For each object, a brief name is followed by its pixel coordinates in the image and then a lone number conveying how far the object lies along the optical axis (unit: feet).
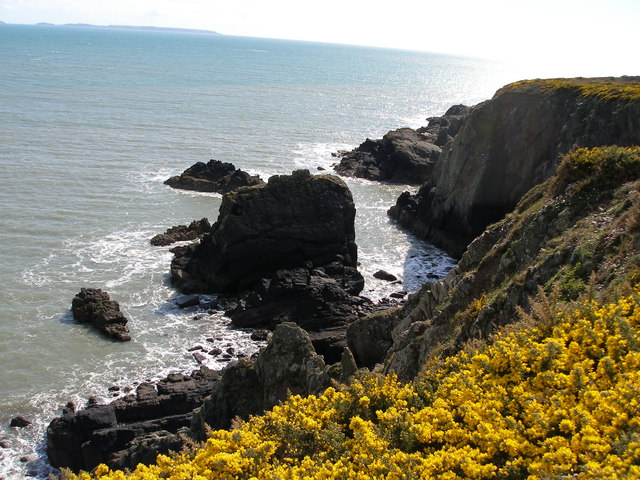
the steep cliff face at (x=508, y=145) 134.41
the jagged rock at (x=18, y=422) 84.12
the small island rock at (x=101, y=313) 108.47
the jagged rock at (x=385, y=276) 138.62
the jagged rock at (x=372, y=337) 86.17
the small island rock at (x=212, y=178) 198.08
